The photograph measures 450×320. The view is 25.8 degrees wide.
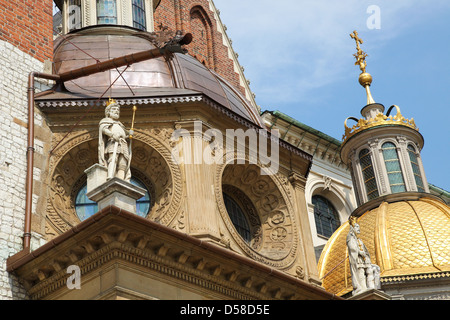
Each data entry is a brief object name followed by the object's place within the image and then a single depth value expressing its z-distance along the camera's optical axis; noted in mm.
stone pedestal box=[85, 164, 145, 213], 15859
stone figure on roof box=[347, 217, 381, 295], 20016
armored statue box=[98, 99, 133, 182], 16812
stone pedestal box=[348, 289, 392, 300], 19234
